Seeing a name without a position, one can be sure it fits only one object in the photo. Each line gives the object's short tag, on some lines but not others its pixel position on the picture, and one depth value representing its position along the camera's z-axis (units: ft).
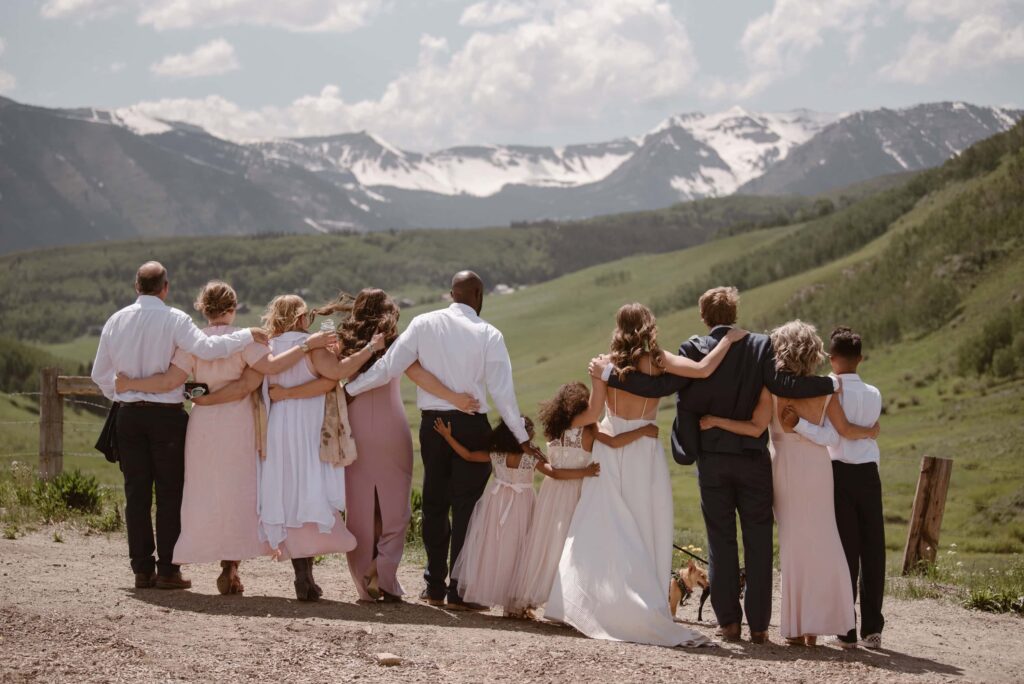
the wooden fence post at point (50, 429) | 49.03
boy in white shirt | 28.55
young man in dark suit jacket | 28.19
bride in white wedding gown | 27.66
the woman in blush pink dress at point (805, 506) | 27.94
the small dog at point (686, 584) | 31.91
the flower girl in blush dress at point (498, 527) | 30.40
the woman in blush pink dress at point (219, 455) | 30.35
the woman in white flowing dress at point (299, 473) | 30.12
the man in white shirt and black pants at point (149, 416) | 30.63
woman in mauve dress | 30.94
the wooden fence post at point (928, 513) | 43.78
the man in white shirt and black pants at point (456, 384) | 30.22
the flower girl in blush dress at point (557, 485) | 29.84
